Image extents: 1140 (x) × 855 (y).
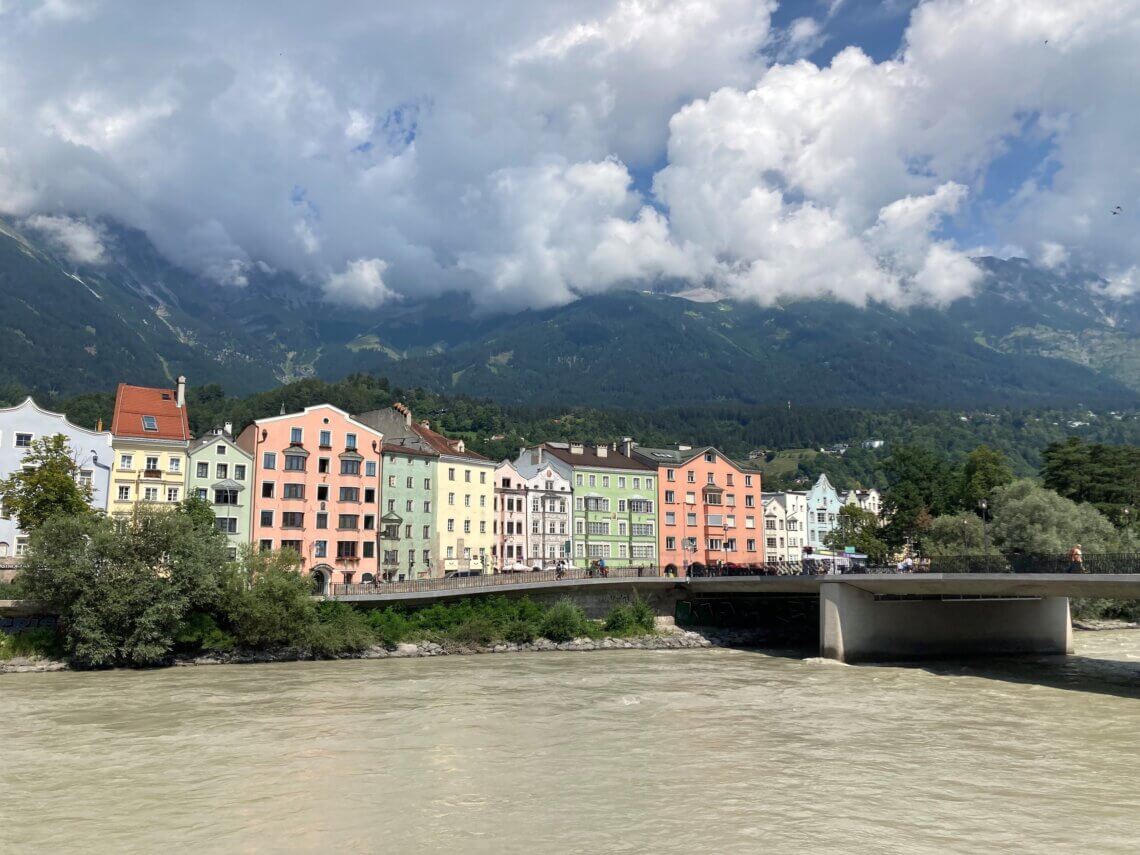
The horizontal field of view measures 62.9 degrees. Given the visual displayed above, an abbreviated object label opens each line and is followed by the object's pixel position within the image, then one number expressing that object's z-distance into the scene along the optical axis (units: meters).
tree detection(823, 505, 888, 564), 124.62
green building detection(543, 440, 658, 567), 102.12
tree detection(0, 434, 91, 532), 60.25
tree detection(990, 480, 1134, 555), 81.56
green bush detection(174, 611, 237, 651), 57.06
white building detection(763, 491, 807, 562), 131.25
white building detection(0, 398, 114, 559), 70.00
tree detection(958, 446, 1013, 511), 114.19
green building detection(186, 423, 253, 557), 75.94
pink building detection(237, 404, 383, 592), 78.62
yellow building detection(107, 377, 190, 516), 74.06
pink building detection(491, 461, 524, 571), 96.56
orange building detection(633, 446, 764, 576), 105.31
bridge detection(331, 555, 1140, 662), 52.88
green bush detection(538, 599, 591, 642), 69.12
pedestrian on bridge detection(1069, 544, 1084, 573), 47.91
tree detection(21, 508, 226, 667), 53.03
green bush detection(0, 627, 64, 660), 53.53
